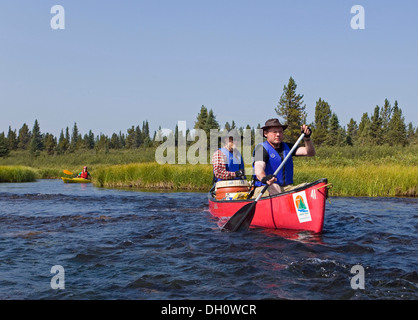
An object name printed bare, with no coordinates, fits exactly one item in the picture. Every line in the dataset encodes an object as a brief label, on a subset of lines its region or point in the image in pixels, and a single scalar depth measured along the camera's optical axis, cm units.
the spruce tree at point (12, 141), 10276
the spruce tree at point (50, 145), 9575
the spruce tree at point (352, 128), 9088
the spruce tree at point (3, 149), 7406
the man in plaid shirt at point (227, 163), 1066
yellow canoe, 2761
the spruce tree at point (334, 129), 6752
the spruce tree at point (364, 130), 6706
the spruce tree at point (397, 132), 6166
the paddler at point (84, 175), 2902
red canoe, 700
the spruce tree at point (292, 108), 5161
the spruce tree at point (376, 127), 6406
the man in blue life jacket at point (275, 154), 795
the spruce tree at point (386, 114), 7118
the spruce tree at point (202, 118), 6816
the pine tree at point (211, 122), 6606
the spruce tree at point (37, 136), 9999
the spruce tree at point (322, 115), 7612
